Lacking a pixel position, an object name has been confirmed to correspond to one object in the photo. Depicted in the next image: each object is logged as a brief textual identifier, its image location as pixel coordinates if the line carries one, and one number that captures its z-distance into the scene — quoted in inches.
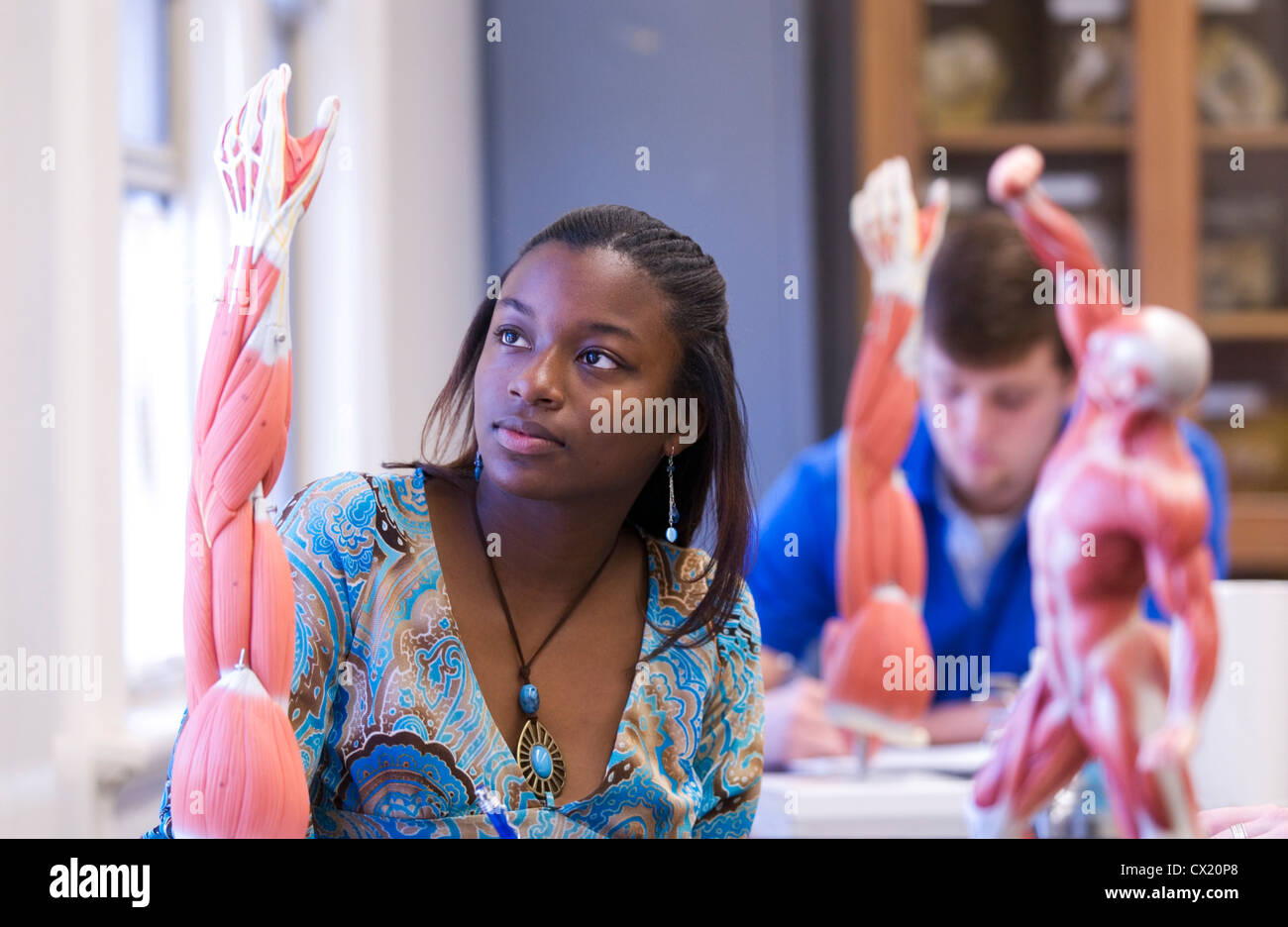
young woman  108.1
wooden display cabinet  230.4
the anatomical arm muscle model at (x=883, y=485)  120.7
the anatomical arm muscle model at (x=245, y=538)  102.5
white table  124.8
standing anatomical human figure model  105.1
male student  155.6
